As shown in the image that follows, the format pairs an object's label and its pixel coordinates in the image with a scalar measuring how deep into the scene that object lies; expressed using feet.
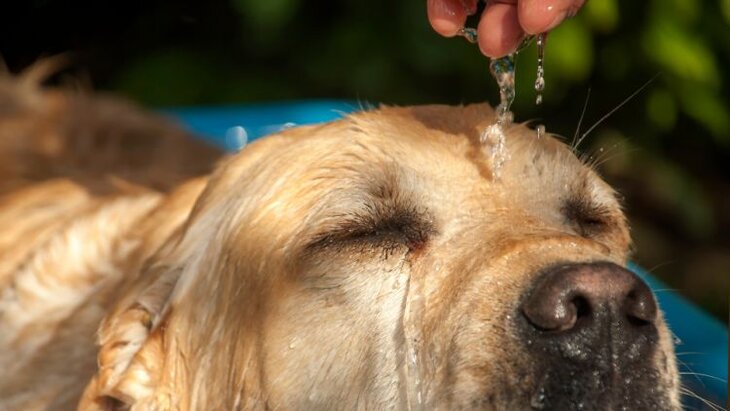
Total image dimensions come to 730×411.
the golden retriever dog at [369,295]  7.70
